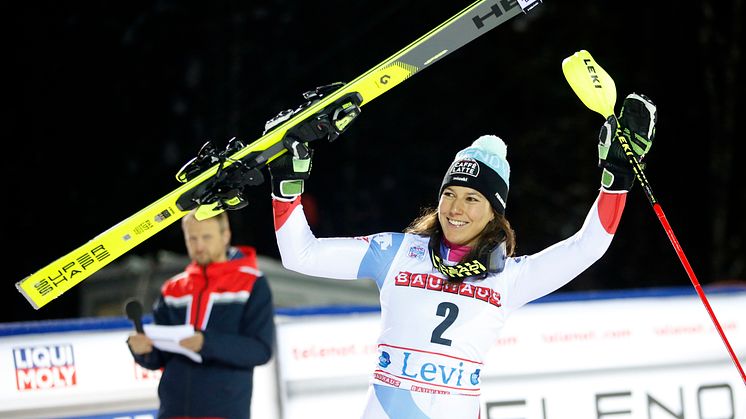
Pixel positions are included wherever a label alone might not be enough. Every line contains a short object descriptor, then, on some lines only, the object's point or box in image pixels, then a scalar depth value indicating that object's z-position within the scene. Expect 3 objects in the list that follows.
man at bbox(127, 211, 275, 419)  9.30
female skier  7.61
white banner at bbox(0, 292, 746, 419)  10.97
